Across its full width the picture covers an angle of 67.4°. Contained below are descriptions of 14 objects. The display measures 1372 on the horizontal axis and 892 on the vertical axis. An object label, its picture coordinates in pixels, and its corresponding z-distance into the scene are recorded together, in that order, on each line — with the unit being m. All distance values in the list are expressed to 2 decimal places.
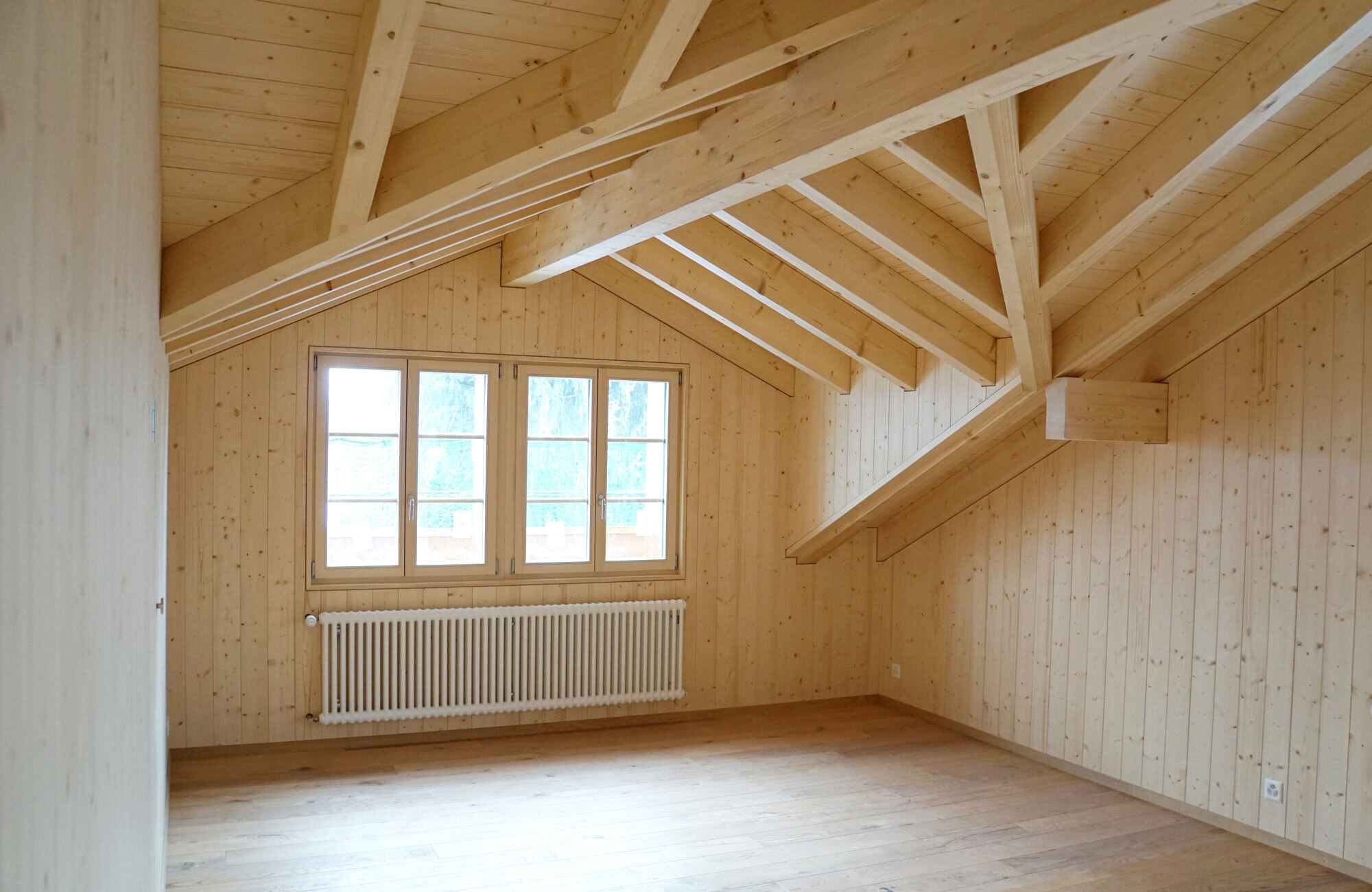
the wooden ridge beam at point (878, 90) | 2.37
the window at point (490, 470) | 5.87
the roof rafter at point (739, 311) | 5.60
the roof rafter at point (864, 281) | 4.39
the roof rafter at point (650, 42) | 2.32
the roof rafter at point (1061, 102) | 2.82
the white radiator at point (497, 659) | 5.79
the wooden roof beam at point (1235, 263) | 3.50
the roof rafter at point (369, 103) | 2.10
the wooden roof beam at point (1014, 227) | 3.00
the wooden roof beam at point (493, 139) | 2.56
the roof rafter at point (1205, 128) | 2.74
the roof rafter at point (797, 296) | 5.02
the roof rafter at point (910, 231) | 3.86
